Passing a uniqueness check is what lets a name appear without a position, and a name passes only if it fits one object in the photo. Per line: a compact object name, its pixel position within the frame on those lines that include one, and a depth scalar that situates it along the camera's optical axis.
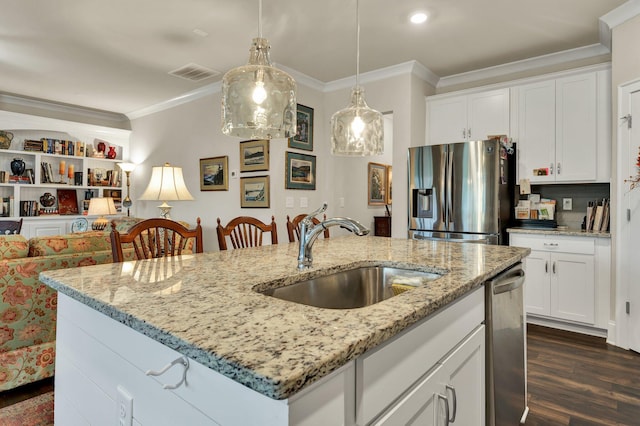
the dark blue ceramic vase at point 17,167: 5.14
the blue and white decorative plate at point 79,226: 5.13
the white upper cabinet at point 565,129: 3.19
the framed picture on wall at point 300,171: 4.10
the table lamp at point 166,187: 3.88
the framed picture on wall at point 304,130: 4.12
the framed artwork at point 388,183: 5.91
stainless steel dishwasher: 1.43
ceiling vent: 3.93
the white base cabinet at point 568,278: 3.03
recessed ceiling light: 2.80
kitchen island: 0.60
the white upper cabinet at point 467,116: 3.71
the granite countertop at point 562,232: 3.02
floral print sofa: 2.10
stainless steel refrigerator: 3.32
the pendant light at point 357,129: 2.13
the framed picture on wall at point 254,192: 4.04
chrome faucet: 1.39
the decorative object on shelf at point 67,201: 5.60
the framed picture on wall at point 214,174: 4.49
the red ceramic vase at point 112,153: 6.08
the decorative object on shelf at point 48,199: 5.43
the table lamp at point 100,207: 5.16
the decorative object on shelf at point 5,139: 4.96
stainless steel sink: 1.34
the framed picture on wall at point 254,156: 4.01
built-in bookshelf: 5.09
